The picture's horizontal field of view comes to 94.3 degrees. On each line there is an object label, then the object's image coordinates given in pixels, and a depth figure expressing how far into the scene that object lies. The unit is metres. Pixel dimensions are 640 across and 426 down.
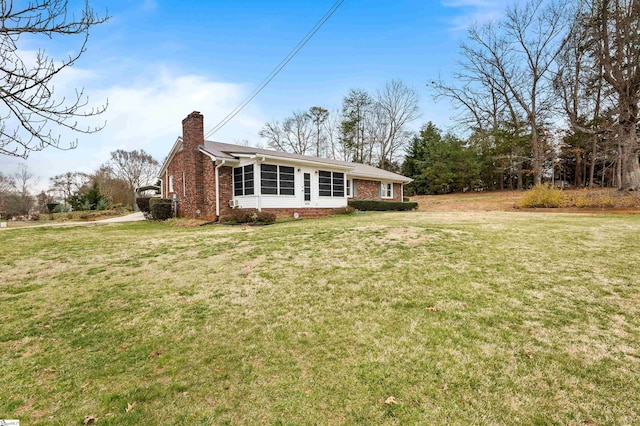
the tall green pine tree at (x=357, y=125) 34.78
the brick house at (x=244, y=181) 13.13
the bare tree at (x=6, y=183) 29.41
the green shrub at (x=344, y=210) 15.73
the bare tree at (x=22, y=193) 27.26
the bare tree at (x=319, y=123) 35.06
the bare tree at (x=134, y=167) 35.12
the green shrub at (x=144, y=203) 17.33
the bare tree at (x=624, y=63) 13.88
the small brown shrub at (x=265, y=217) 12.10
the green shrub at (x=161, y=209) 15.48
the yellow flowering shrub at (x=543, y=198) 14.53
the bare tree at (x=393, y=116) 34.44
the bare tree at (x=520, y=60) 21.38
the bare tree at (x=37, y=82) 2.84
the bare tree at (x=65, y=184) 33.31
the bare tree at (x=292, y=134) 35.56
